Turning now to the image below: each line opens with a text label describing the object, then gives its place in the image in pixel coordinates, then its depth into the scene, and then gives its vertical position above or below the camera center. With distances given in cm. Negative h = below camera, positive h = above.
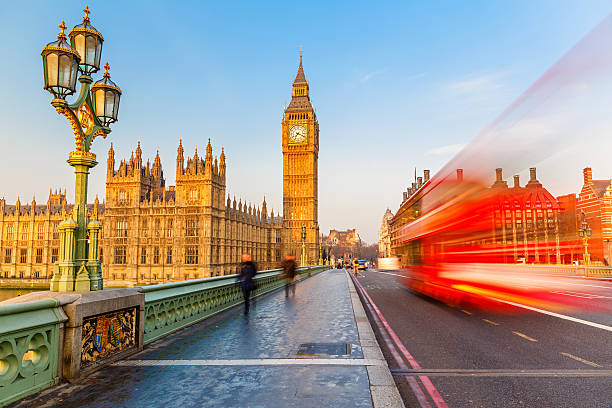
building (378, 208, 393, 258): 16638 +494
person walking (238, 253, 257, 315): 1348 -87
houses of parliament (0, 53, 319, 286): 6631 +355
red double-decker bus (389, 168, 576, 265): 1427 +100
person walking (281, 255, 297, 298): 2020 -113
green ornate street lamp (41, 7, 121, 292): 690 +243
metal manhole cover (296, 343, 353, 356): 764 -199
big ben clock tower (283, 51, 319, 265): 11575 +2141
